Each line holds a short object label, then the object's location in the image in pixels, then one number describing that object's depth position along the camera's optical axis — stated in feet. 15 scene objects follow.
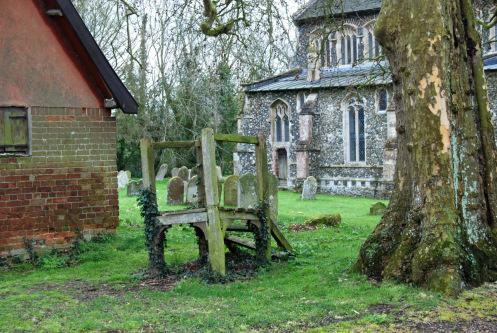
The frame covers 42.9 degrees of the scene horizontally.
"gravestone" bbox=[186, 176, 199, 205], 70.75
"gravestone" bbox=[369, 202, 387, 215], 61.24
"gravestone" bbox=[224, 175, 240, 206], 60.64
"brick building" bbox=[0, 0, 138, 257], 36.99
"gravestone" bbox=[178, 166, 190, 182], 101.69
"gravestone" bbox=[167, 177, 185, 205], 73.92
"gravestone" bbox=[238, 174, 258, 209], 49.93
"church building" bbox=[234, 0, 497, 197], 100.78
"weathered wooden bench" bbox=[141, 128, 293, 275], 28.14
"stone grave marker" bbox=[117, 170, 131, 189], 107.76
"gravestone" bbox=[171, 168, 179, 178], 119.08
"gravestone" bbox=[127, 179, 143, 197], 88.43
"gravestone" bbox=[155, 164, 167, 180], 127.34
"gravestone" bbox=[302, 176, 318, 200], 86.53
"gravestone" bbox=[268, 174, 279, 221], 49.74
